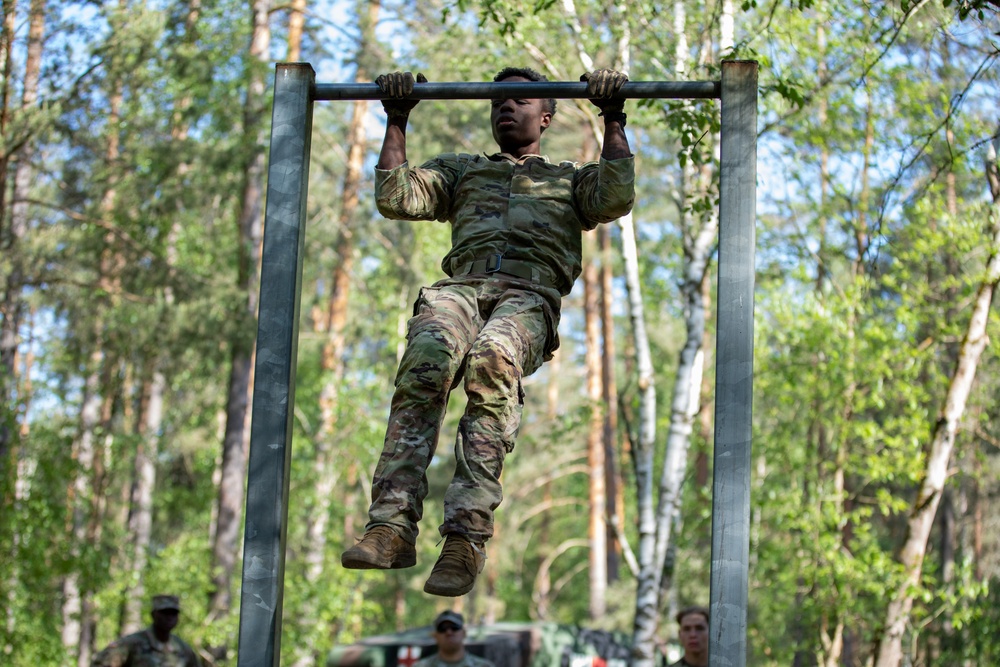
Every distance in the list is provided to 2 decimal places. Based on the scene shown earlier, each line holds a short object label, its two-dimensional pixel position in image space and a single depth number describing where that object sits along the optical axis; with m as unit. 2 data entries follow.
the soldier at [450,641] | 8.13
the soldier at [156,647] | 8.46
